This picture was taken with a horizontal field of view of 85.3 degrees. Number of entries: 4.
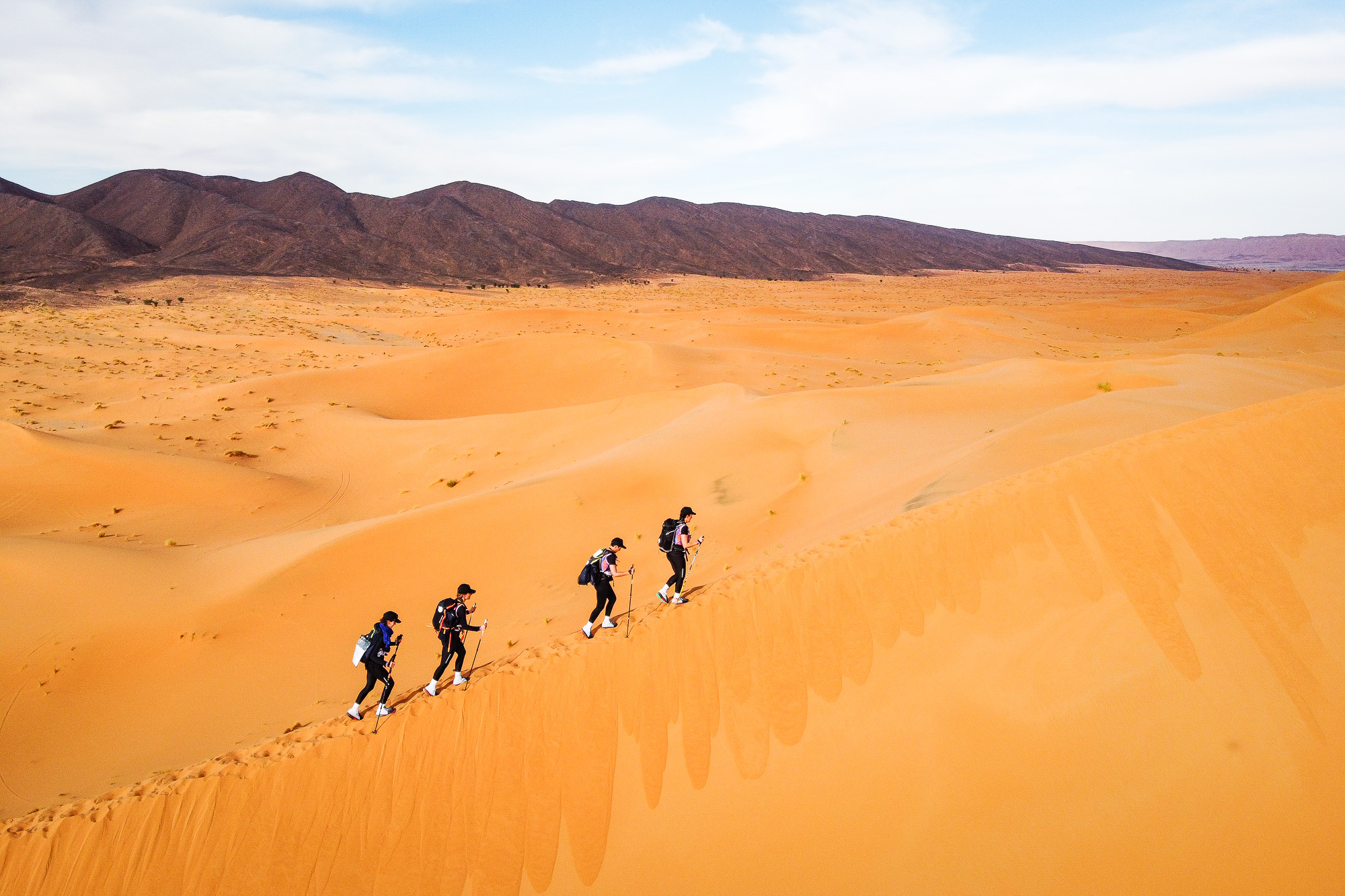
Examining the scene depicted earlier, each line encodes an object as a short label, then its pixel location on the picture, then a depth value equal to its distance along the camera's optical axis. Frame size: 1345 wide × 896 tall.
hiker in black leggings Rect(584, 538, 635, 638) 7.54
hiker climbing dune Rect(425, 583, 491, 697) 7.06
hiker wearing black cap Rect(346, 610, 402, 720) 6.79
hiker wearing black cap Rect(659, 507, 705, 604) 7.82
